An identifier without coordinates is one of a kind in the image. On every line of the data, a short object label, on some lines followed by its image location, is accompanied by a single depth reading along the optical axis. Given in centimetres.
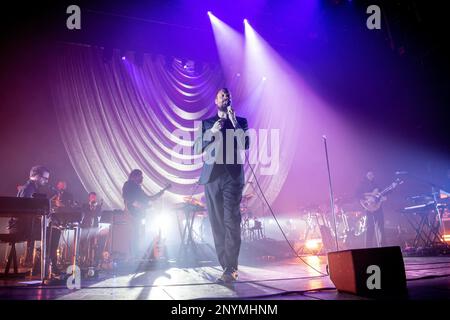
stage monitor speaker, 195
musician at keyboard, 407
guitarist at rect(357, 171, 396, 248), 619
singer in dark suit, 291
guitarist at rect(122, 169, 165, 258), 550
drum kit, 771
